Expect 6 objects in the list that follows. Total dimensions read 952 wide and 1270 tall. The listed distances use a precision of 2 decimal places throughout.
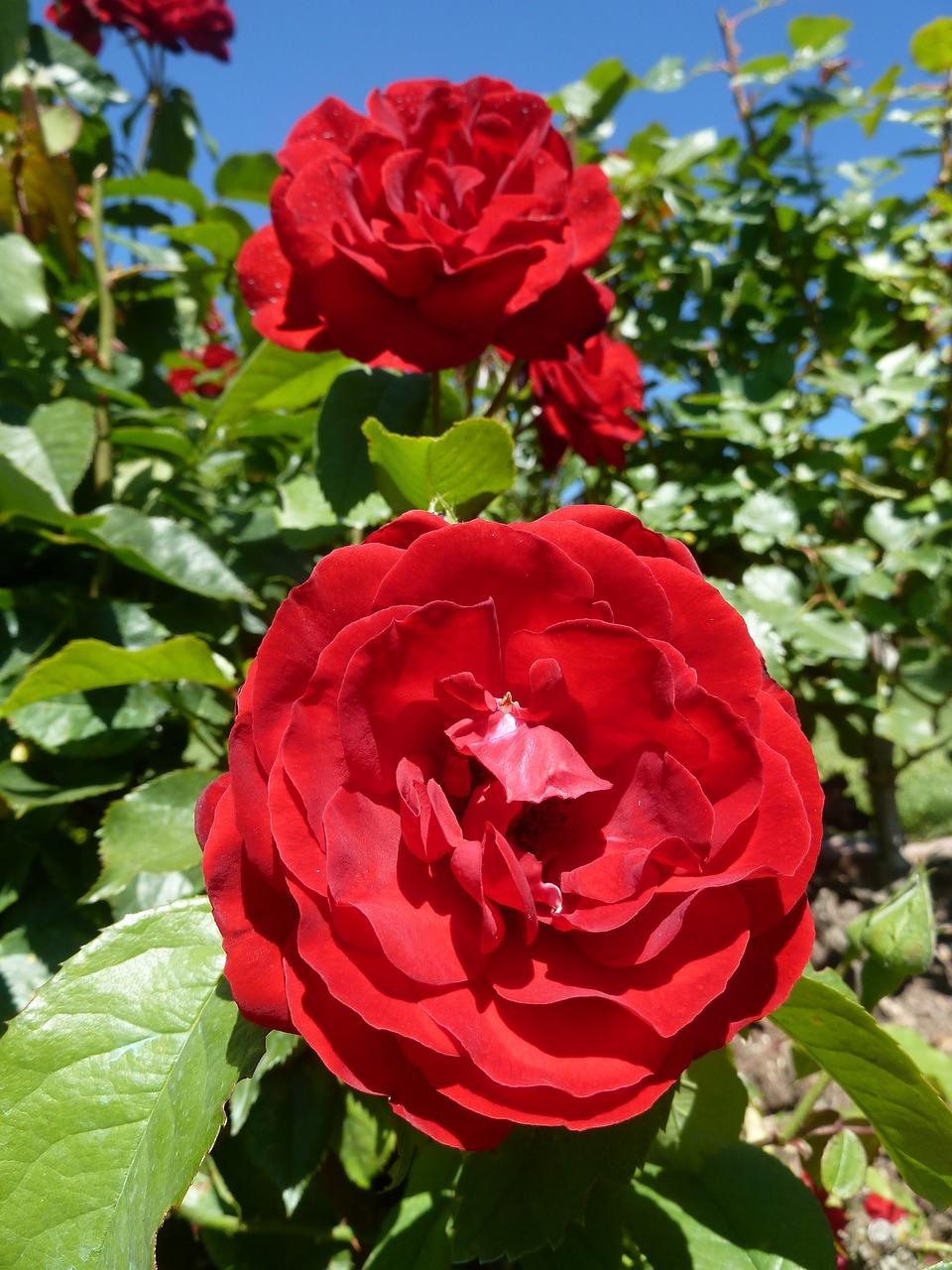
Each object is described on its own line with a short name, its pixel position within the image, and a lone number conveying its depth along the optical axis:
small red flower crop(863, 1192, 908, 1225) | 0.35
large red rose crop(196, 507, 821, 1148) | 0.13
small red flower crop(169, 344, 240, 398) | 0.55
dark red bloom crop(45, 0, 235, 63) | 0.51
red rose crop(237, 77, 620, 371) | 0.21
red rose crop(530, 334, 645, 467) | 0.28
